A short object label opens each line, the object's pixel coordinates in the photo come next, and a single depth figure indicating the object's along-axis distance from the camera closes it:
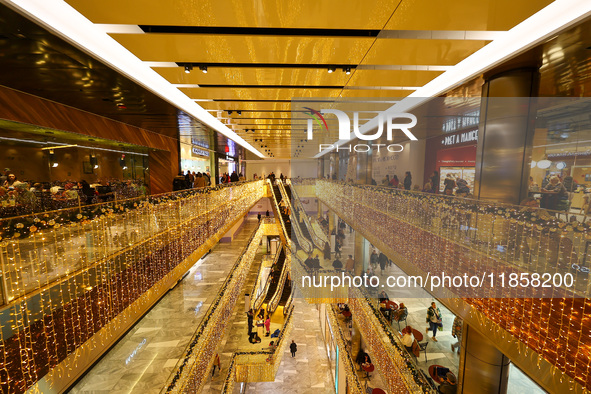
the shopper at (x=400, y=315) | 8.57
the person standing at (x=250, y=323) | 10.47
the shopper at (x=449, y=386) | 5.75
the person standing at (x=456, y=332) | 7.34
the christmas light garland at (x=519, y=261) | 2.33
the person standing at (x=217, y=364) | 8.80
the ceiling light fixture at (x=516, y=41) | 2.84
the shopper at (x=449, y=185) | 8.01
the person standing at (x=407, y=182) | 10.41
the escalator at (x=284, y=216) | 14.20
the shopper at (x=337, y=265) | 12.58
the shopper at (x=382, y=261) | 12.65
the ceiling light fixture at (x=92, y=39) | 2.77
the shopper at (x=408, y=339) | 6.73
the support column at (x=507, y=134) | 4.05
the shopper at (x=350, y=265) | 13.11
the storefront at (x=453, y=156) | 8.62
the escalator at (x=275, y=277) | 13.91
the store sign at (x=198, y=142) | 11.88
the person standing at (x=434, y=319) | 7.94
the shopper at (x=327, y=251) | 14.74
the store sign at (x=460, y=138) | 8.43
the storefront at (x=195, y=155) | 12.67
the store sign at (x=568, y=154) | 6.28
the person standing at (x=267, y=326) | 11.01
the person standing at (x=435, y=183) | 10.04
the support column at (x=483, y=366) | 4.53
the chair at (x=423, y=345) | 7.31
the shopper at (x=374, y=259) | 13.70
